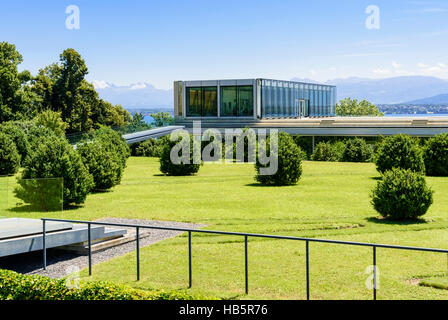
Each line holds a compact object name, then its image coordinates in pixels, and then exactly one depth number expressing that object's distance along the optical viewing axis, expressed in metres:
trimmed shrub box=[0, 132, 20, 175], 33.41
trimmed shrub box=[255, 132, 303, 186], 26.45
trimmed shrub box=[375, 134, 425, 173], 26.62
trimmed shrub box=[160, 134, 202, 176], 31.81
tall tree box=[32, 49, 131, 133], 61.81
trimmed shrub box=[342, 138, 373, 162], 42.06
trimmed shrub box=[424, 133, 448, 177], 30.30
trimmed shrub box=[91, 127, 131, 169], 33.72
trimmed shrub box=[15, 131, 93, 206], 19.72
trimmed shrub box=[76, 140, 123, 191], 23.73
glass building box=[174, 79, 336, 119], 55.44
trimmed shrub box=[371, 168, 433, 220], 16.86
